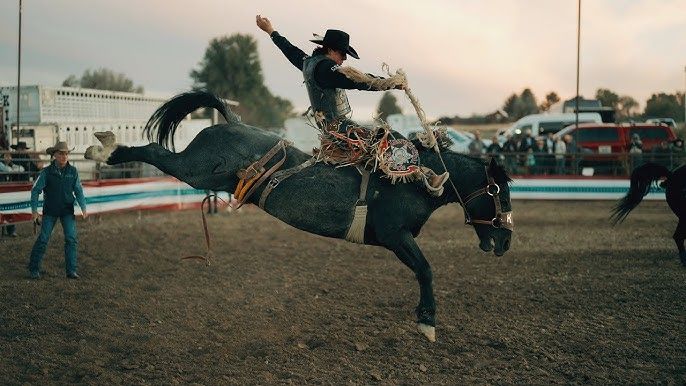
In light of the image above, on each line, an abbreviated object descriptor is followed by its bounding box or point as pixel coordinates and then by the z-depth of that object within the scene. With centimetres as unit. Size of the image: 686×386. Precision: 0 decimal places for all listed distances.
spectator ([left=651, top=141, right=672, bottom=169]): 1670
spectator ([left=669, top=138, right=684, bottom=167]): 1681
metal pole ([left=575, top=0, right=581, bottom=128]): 1859
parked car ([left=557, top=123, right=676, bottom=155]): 2061
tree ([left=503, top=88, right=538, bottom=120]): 5419
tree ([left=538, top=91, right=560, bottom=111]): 5493
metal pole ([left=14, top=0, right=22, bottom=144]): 1349
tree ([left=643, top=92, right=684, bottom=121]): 3744
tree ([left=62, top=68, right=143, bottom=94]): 4656
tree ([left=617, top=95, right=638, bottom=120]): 4928
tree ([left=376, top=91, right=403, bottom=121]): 6659
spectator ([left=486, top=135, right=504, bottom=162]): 1852
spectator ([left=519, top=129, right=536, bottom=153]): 1886
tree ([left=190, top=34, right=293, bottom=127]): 5388
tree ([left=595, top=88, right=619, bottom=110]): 4448
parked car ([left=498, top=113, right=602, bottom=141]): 2495
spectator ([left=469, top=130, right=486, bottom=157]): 1964
